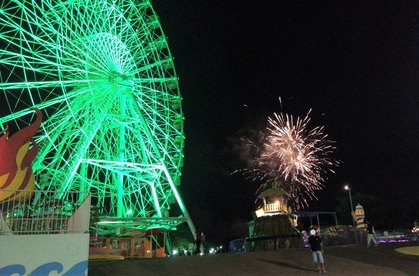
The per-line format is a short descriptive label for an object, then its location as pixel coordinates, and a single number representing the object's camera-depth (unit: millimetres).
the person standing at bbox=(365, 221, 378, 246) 21469
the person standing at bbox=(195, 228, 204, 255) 23047
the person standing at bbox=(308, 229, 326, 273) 13094
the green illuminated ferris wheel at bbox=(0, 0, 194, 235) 21562
